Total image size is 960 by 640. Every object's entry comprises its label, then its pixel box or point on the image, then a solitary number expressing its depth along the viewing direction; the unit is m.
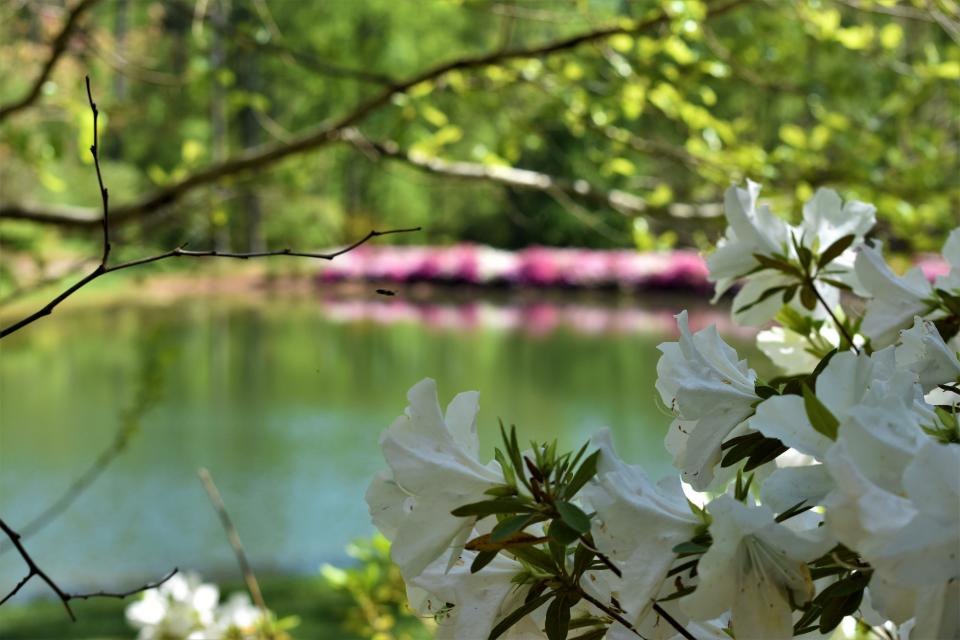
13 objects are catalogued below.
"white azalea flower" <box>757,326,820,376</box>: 1.56
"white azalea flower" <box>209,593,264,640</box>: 3.29
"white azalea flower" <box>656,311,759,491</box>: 1.13
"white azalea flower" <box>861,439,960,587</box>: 0.98
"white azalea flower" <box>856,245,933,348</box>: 1.30
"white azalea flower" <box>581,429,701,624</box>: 1.06
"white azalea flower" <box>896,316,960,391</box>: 1.14
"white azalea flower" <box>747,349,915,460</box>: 1.05
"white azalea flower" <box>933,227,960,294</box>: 1.29
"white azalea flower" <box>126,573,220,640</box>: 3.24
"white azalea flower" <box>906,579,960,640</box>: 1.01
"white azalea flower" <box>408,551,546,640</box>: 1.11
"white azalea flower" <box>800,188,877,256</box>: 1.44
